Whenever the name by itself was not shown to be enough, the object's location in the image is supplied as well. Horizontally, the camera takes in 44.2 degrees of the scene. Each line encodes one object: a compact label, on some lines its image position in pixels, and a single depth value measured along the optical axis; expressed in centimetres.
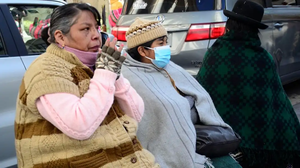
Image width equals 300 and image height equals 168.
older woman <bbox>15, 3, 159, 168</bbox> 141
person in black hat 269
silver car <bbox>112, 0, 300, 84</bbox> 449
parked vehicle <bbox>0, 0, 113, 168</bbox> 287
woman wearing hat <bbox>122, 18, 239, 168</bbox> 208
